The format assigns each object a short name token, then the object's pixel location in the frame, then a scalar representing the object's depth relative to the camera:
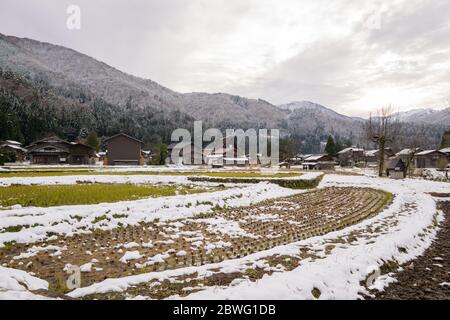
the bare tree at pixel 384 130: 45.28
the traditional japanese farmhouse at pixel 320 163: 79.81
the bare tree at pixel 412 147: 47.25
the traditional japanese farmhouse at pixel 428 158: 70.69
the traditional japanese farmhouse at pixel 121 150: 71.56
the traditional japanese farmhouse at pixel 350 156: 97.46
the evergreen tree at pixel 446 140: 85.21
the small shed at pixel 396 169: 38.09
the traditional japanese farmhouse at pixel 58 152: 70.88
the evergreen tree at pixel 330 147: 99.12
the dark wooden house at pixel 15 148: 73.47
